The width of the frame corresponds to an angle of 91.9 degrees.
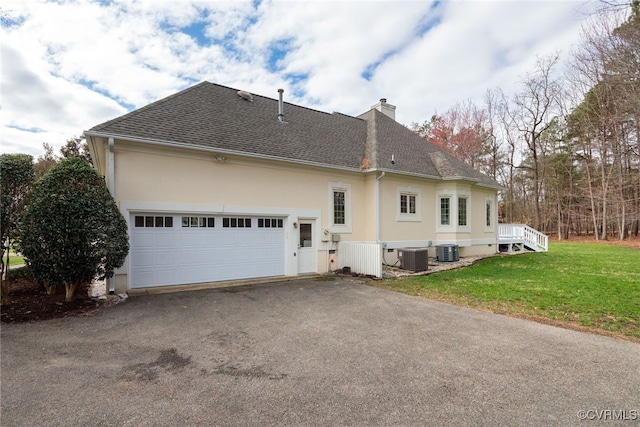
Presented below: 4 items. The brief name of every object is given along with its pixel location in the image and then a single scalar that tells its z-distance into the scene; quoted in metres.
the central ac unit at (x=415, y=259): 11.71
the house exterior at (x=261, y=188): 8.41
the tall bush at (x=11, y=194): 6.45
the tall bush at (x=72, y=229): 6.17
